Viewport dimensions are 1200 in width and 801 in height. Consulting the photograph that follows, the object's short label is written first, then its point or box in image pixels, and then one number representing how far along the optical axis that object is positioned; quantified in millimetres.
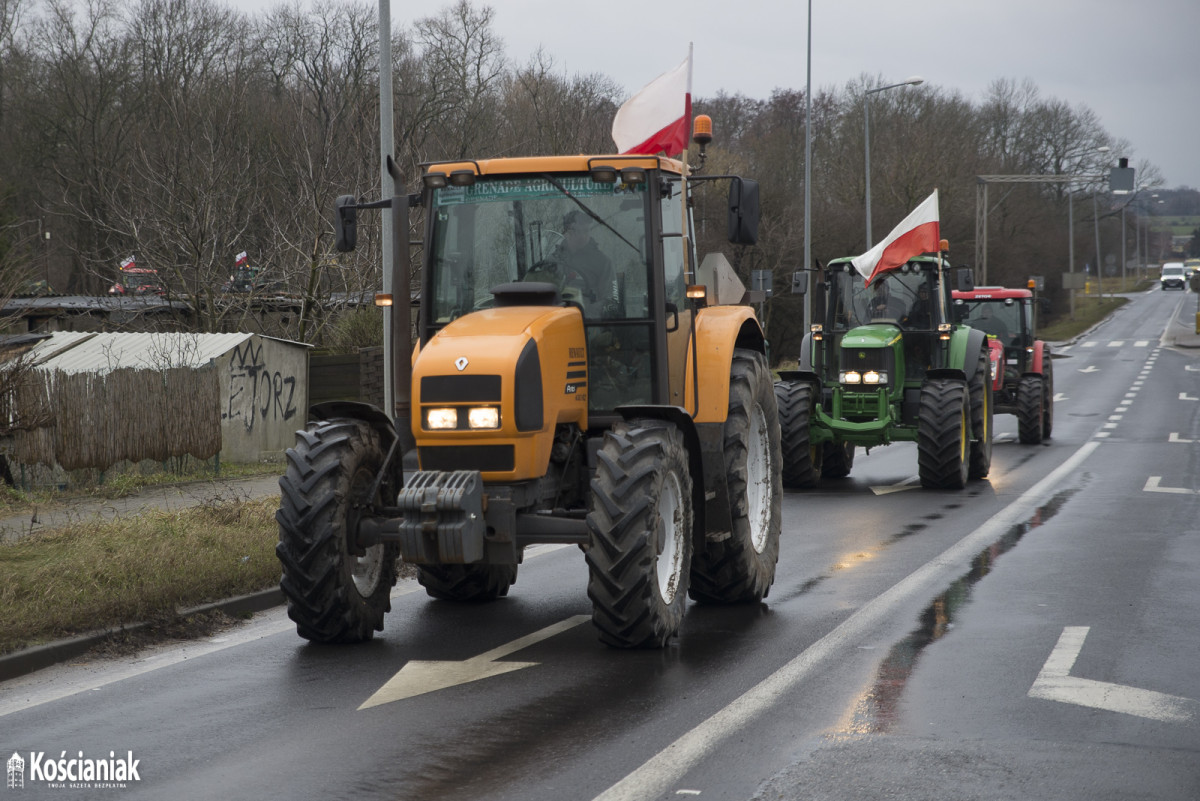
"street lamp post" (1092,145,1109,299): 92250
